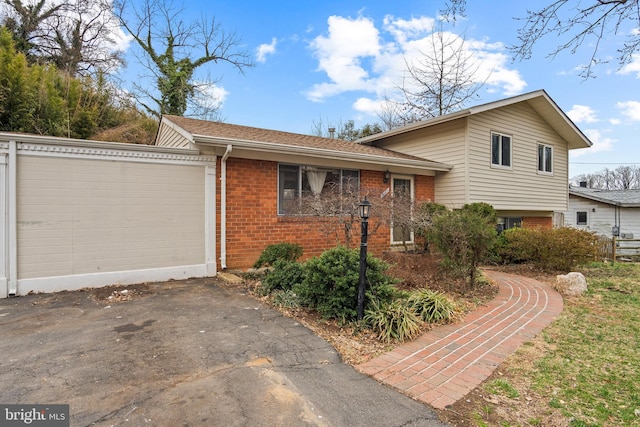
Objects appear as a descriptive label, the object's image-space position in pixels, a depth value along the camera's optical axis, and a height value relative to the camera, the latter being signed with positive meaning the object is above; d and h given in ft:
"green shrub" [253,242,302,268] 22.17 -2.91
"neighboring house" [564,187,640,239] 67.05 -0.22
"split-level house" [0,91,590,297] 17.70 +1.48
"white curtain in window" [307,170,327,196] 27.35 +2.61
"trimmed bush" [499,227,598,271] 25.58 -2.77
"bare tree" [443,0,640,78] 14.49 +8.47
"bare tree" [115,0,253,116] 60.13 +31.42
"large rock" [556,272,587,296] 20.18 -4.47
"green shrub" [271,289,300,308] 16.27 -4.44
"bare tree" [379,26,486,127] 57.11 +23.56
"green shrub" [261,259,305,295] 18.04 -3.65
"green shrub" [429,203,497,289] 19.19 -1.70
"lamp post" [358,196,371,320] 13.41 -1.99
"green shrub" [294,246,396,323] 14.02 -3.08
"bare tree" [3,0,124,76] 47.98 +27.70
